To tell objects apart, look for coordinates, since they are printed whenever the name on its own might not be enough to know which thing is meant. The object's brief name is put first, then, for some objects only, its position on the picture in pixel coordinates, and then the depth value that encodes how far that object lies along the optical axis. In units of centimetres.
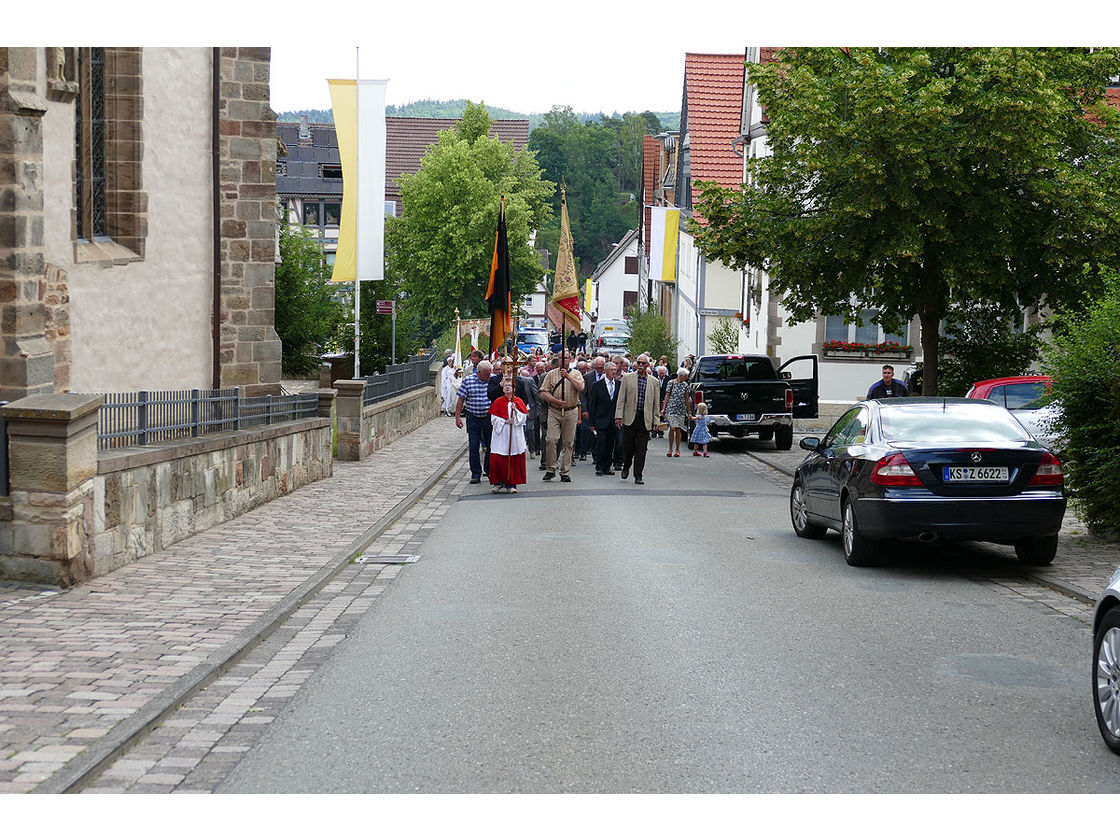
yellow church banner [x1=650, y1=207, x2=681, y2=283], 5050
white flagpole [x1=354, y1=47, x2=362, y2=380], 2566
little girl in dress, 2689
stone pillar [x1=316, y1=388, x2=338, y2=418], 2077
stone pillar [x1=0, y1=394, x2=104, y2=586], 991
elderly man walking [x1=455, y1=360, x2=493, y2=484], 2016
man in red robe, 1852
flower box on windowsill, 3478
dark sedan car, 1094
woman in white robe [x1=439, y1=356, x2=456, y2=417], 3997
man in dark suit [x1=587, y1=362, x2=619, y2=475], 2128
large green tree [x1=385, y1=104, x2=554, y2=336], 6200
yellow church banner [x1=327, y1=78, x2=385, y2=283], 2564
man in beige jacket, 2014
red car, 1797
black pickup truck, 2805
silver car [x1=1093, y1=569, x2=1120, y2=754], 595
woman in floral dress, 2753
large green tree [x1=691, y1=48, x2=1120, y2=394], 1962
